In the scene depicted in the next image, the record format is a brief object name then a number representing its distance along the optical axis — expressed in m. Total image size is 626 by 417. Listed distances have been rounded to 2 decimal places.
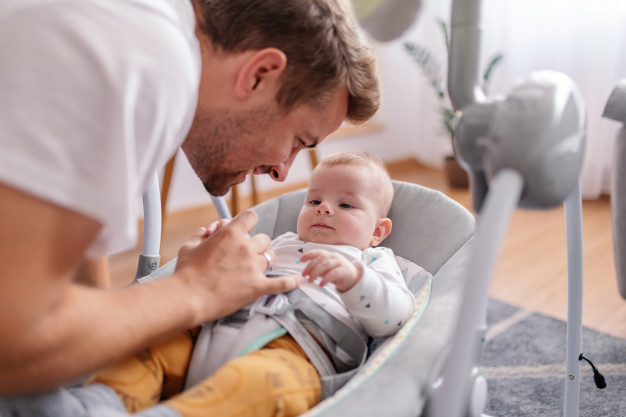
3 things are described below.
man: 0.58
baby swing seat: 0.75
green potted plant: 2.87
